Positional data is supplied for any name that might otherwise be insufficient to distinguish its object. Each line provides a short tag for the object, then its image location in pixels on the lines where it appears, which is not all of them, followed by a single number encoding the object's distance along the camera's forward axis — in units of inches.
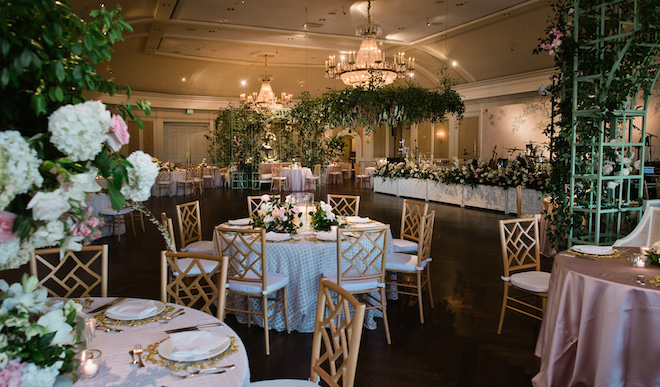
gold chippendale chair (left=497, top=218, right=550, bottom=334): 132.2
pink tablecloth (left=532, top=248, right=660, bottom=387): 95.3
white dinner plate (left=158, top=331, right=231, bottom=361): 64.4
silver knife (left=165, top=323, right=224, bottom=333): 74.5
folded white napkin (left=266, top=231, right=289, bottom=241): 149.6
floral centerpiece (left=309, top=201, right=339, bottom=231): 164.2
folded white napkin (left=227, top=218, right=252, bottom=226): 173.4
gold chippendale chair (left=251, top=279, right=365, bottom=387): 66.7
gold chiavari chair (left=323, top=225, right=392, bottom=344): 135.2
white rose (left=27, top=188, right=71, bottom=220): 38.6
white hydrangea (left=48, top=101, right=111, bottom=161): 39.7
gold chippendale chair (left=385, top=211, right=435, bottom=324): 156.8
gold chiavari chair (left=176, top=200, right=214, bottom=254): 177.8
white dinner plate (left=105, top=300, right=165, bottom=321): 79.1
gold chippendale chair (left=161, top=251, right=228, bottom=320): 90.0
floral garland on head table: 358.3
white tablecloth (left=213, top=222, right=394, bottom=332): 146.9
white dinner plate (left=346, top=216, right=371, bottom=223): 181.5
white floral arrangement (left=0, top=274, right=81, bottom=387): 42.1
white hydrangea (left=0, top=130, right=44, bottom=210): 37.0
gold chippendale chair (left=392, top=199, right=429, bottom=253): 179.5
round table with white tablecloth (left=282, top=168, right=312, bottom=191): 601.3
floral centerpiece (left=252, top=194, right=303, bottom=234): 160.6
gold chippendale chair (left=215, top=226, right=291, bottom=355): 135.0
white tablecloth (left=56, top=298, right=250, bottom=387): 59.3
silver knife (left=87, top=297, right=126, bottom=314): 83.4
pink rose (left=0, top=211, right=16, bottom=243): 39.6
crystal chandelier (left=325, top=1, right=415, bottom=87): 340.2
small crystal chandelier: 583.5
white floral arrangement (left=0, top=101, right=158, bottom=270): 38.1
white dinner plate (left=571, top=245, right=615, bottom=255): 121.1
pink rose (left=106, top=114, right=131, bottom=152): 44.3
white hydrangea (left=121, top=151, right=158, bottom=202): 47.3
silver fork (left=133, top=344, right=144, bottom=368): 64.0
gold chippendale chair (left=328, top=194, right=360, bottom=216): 211.5
